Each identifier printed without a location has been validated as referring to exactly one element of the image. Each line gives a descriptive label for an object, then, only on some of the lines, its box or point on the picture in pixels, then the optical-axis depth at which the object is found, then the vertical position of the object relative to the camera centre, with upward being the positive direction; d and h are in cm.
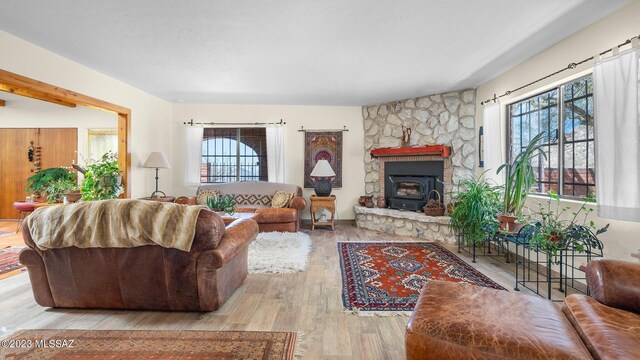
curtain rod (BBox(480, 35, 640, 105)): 228 +114
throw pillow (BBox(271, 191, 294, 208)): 532 -35
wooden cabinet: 599 +49
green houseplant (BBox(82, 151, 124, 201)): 418 -4
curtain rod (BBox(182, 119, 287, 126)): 600 +119
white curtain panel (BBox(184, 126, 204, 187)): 596 +51
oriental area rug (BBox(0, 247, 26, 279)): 313 -100
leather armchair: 110 -61
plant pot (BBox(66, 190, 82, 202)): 432 -25
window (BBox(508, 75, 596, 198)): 287 +50
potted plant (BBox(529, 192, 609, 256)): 230 -46
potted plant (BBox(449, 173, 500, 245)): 345 -39
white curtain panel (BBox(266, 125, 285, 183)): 596 +54
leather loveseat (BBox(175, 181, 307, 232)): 495 -41
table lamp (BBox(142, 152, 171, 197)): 494 +32
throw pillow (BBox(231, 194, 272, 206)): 565 -38
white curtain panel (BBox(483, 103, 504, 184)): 396 +53
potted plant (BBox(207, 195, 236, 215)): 411 -37
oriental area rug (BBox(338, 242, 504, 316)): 240 -100
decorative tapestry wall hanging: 605 +65
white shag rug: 322 -95
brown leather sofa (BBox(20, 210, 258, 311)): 210 -70
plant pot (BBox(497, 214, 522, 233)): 282 -42
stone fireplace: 475 +42
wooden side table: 543 -45
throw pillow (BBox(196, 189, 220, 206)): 536 -28
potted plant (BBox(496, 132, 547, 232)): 287 -10
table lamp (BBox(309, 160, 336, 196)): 548 +10
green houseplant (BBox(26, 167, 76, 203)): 559 +1
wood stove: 514 -3
